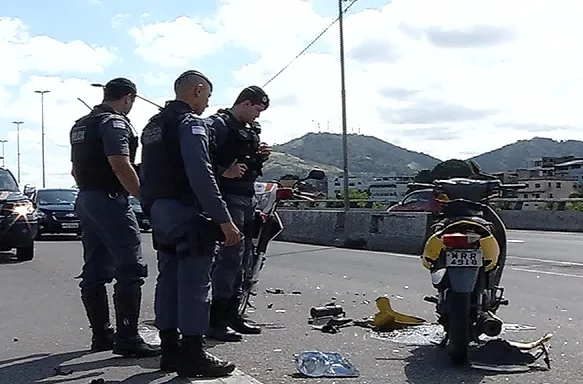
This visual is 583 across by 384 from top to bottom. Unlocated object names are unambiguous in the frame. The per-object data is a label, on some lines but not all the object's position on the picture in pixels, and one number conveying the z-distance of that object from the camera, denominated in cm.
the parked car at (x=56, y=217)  2322
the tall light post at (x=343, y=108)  2372
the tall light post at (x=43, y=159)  7429
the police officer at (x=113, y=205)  634
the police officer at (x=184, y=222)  547
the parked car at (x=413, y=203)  2475
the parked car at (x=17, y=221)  1520
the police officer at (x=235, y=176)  684
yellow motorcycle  620
